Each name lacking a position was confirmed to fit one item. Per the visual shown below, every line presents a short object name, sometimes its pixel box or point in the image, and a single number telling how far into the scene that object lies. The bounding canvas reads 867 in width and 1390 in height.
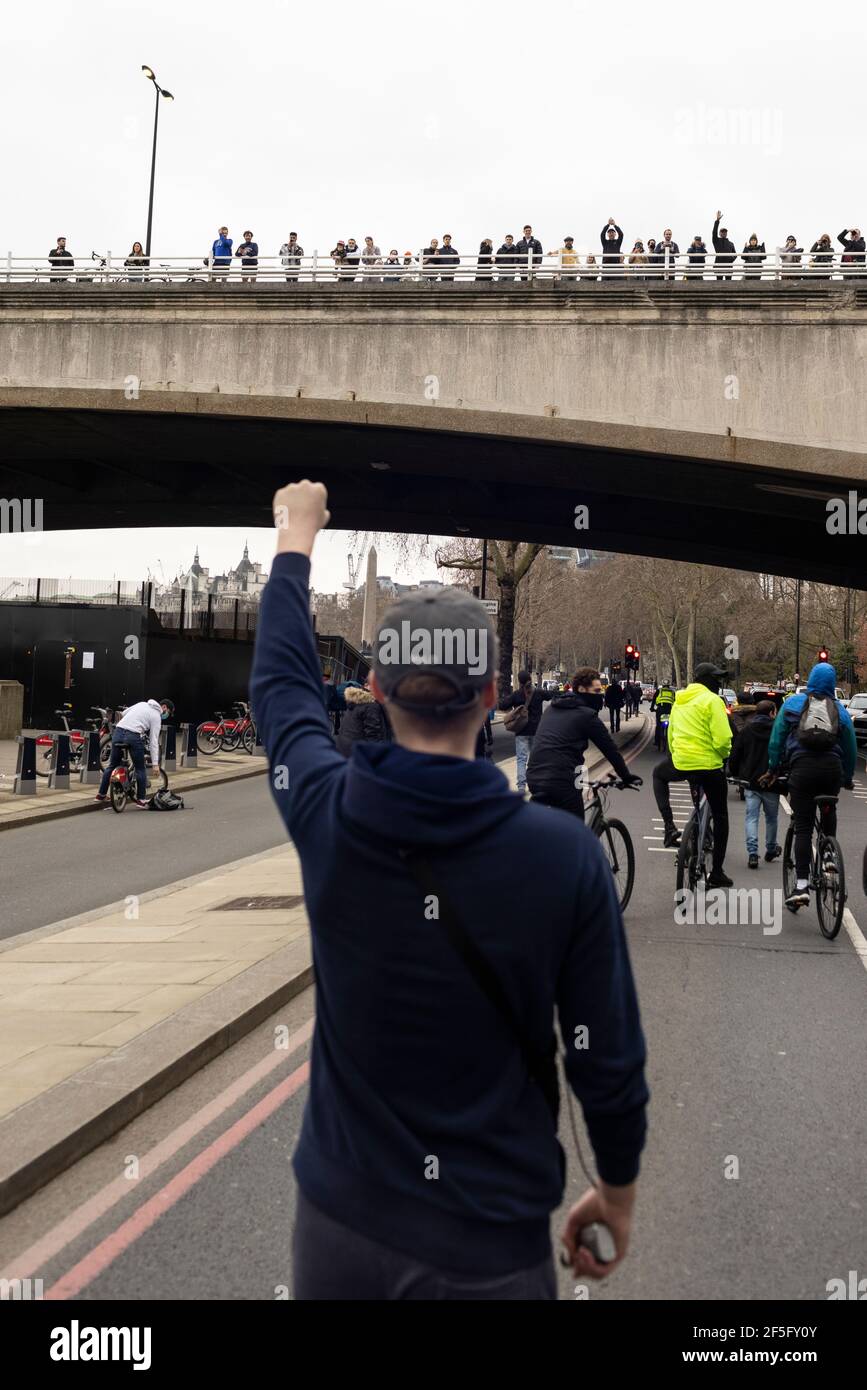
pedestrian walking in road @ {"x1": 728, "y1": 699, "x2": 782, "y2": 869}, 12.48
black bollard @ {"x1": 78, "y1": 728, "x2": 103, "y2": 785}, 20.98
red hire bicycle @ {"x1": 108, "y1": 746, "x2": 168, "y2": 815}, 17.55
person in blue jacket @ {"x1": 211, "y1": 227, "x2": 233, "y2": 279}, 28.98
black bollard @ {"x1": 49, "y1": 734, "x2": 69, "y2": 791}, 19.55
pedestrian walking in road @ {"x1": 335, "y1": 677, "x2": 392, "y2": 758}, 11.01
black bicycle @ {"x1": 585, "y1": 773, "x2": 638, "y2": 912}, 9.99
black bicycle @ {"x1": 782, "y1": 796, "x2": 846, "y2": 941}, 9.02
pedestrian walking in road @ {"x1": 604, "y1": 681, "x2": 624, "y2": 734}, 37.91
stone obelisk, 38.47
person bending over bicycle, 16.97
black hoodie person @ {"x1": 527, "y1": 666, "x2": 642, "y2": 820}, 9.23
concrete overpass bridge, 26.39
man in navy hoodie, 1.88
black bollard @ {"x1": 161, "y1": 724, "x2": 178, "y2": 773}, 23.77
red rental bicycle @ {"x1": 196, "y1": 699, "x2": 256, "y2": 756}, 29.16
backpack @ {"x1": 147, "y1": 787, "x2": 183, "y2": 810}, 17.94
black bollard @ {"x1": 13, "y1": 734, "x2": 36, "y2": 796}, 18.33
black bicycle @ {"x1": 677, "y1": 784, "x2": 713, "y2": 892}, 10.12
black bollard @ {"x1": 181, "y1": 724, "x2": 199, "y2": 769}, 24.95
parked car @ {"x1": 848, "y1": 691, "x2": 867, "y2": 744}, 35.78
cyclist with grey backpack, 9.34
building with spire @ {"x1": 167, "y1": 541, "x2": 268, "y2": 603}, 36.89
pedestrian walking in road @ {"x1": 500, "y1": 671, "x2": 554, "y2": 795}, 16.34
